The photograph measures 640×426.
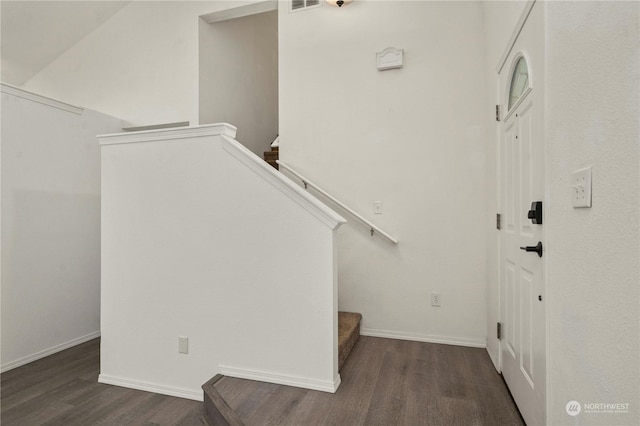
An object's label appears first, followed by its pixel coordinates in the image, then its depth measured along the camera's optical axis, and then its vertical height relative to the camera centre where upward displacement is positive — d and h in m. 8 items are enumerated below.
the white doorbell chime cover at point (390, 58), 2.98 +1.39
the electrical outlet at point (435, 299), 2.87 -0.74
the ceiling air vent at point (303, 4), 3.29 +2.07
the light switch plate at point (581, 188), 0.97 +0.08
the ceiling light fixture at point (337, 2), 3.13 +1.98
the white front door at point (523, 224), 1.47 -0.06
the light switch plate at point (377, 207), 3.04 +0.05
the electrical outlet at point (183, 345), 2.33 -0.92
